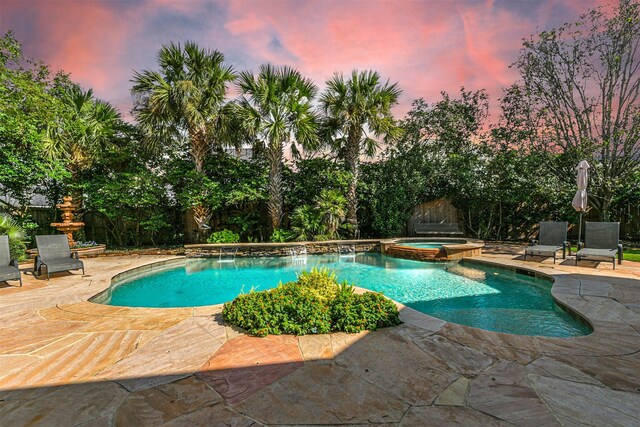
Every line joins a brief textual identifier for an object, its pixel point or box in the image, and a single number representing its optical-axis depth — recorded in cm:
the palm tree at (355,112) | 1054
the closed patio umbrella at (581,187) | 720
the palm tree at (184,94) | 981
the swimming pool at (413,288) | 416
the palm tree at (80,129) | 984
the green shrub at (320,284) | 409
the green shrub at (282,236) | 1067
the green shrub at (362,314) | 317
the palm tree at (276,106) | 1005
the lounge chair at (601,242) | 639
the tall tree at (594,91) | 946
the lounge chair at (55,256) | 587
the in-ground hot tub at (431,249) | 848
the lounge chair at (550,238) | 731
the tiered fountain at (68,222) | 915
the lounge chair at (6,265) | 501
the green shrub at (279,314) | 314
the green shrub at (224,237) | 1070
